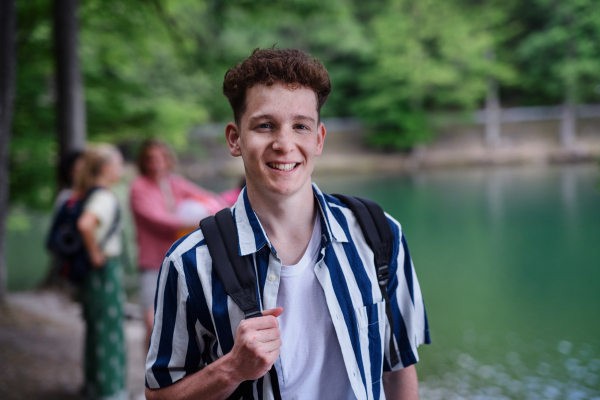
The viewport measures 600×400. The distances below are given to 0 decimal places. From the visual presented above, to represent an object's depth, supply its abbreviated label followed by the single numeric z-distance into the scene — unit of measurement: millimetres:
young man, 1165
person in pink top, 3432
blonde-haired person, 3248
